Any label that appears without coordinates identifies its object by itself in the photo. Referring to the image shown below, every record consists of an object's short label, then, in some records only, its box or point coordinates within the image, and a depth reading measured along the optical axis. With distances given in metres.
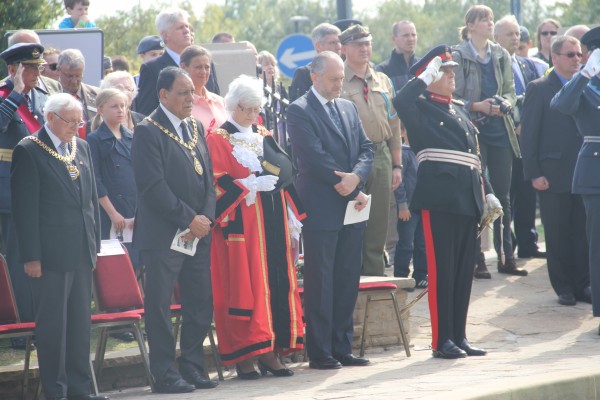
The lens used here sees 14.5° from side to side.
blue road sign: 31.11
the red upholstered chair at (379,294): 17.25
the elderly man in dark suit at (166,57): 18.22
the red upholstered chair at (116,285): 16.08
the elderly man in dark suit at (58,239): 14.26
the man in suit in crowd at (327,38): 20.64
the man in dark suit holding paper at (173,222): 15.02
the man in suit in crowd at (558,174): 20.48
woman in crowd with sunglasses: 26.00
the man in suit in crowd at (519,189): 23.21
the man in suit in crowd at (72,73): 18.24
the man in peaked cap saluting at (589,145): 18.40
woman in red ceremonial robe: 15.84
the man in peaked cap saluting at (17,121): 16.20
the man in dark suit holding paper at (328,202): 16.53
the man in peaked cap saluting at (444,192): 16.79
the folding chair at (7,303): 15.16
